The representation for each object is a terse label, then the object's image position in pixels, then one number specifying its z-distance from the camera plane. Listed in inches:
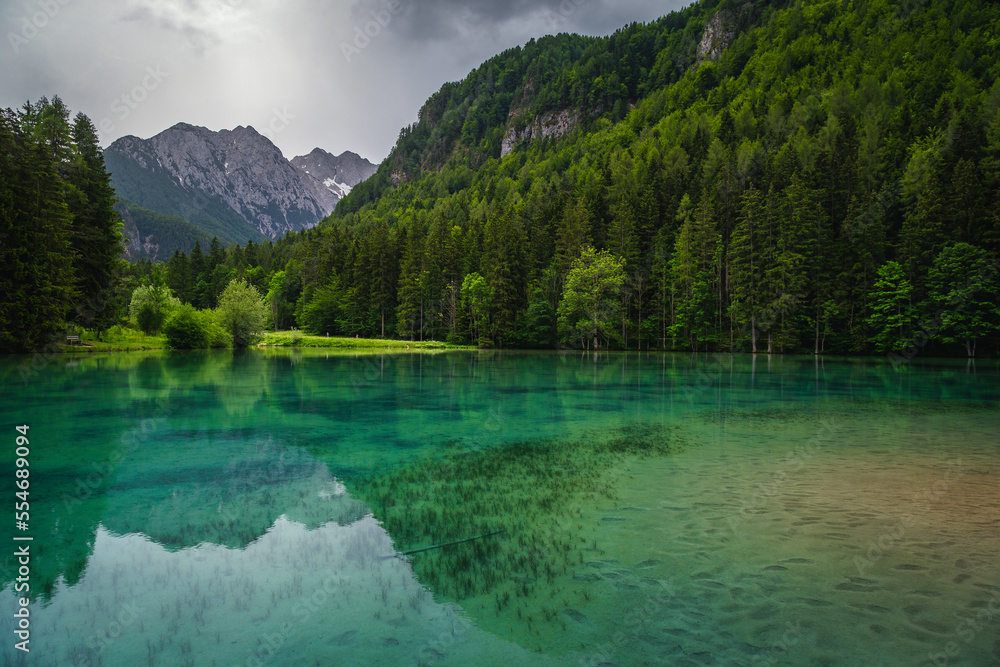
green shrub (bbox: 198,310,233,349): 2460.1
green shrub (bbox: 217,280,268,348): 2660.9
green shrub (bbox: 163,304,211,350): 2313.0
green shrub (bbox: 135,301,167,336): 2532.0
